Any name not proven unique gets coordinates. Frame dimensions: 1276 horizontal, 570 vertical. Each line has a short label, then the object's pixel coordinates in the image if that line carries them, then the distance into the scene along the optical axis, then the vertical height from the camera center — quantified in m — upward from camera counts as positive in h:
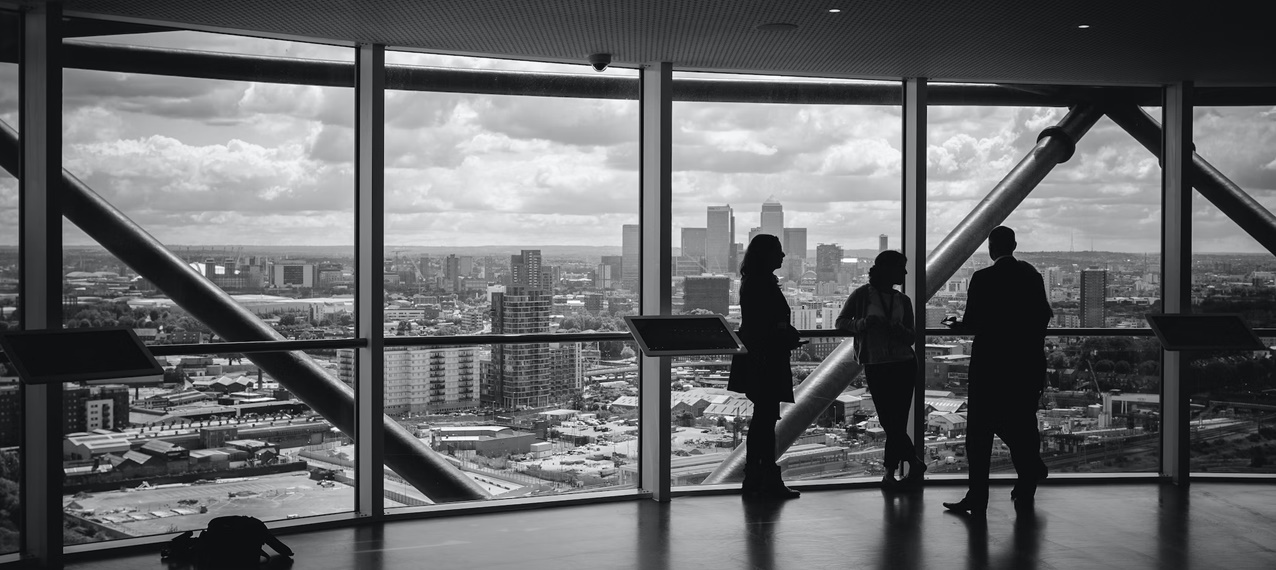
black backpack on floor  5.10 -1.35
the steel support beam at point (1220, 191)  7.77 +0.70
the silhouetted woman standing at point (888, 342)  6.78 -0.41
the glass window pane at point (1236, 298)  7.76 -0.12
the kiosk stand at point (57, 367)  4.77 -0.43
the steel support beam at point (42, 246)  5.22 +0.16
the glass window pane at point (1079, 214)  7.64 +0.52
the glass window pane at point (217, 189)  5.63 +0.53
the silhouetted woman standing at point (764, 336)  6.67 -0.37
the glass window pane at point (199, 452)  5.54 -1.00
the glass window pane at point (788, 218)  7.12 +0.45
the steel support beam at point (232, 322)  5.61 -0.26
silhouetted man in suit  6.01 -0.45
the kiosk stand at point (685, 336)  6.35 -0.35
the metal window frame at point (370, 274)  6.19 +0.03
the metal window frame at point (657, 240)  6.81 +0.27
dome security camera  6.43 +1.40
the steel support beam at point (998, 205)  7.48 +0.58
